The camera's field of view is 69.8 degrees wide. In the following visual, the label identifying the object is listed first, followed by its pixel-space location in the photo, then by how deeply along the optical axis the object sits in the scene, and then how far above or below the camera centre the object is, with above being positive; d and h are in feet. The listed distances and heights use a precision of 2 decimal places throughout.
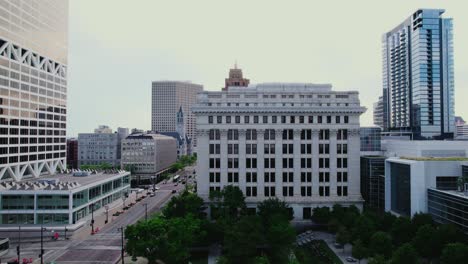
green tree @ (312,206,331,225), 244.42 -56.24
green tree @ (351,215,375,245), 186.70 -51.83
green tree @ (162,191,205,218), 224.74 -46.90
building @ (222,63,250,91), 579.15 +107.80
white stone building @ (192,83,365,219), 276.62 -8.77
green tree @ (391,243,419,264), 143.02 -50.46
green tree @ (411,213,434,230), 184.08 -45.32
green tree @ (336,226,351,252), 195.05 -57.33
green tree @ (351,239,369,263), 167.94 -56.81
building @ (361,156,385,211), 262.75 -34.48
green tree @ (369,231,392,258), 166.61 -53.27
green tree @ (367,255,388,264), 137.59 -50.34
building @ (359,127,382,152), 315.58 -2.23
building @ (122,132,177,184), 545.44 -28.77
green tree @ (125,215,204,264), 157.58 -49.67
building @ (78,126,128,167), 647.97 -24.81
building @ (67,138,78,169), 645.51 -38.54
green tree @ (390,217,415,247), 180.75 -50.76
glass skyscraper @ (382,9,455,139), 521.24 +103.52
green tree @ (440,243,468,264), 139.74 -48.42
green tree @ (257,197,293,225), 225.21 -48.70
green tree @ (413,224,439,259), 163.12 -50.64
